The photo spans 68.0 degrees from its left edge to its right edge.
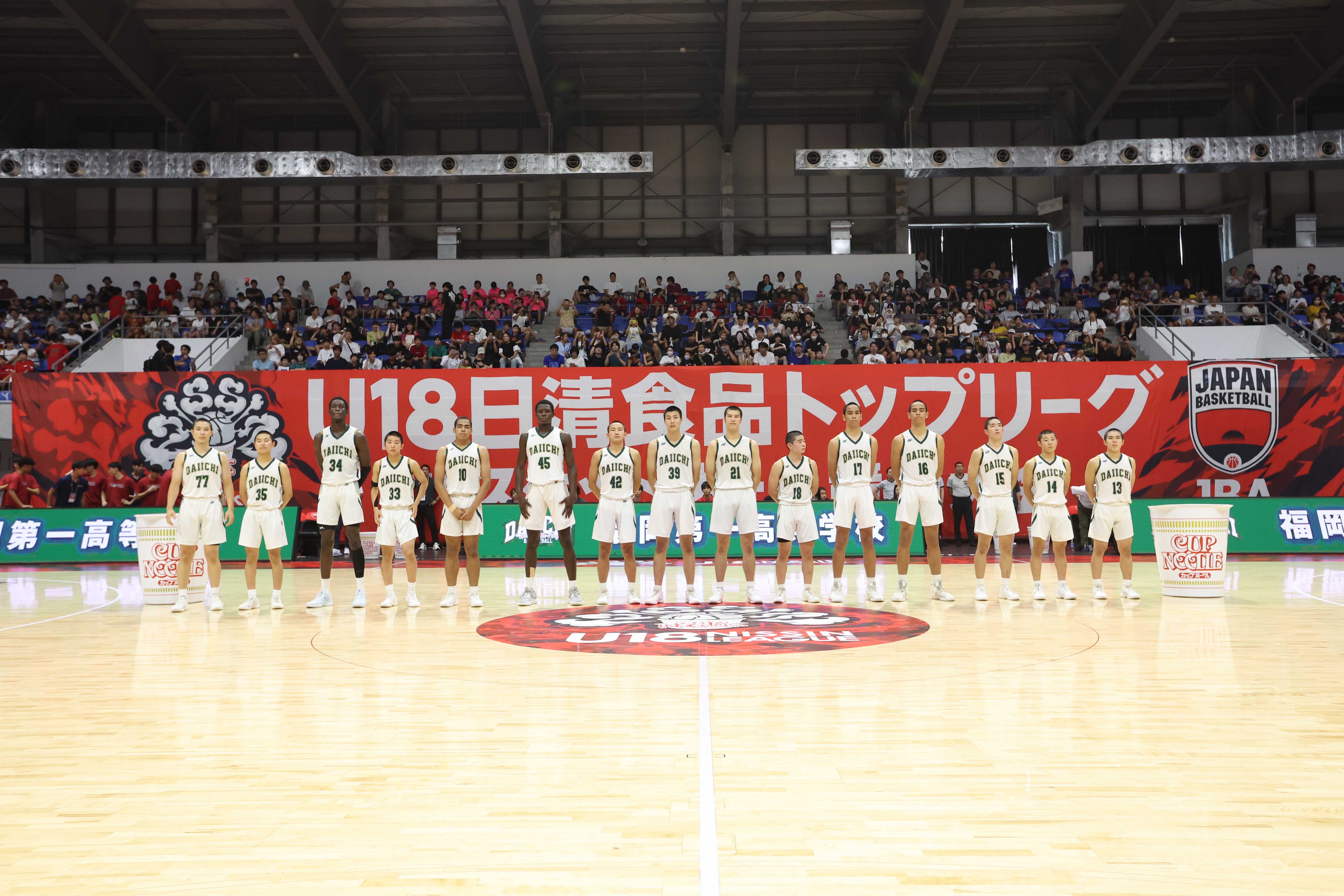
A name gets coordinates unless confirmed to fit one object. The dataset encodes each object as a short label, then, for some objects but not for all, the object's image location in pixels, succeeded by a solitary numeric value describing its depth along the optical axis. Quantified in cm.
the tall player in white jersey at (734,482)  1034
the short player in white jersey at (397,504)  1047
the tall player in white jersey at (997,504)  1079
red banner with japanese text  1645
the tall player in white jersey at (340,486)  1038
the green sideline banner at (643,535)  1557
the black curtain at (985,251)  2961
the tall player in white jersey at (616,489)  1045
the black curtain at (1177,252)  2931
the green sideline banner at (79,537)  1572
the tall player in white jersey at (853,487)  1050
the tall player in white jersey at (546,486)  1045
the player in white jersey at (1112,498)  1092
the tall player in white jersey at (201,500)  1040
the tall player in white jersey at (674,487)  1034
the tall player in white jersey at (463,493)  1044
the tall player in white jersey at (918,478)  1062
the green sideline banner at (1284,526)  1527
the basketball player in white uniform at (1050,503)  1088
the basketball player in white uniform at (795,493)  1036
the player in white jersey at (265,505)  1037
